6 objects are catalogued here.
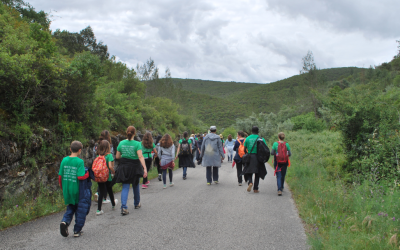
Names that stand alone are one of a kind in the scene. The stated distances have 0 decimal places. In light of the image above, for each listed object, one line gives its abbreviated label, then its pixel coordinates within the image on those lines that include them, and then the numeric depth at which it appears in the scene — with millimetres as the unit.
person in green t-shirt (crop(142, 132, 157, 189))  9443
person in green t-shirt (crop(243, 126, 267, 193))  8820
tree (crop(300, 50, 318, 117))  48625
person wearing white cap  10430
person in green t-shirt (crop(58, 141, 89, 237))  4832
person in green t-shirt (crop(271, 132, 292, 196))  8617
